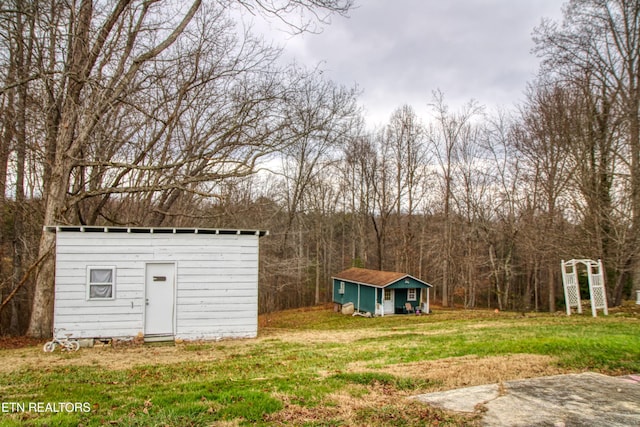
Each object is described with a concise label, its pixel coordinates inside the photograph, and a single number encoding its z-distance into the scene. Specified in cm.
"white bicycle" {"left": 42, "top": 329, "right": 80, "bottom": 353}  938
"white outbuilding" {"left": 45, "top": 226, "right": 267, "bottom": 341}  1014
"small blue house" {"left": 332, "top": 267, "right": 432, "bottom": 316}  2394
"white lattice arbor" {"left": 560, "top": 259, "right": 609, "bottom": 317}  1315
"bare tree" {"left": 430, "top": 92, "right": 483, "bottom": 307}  2908
